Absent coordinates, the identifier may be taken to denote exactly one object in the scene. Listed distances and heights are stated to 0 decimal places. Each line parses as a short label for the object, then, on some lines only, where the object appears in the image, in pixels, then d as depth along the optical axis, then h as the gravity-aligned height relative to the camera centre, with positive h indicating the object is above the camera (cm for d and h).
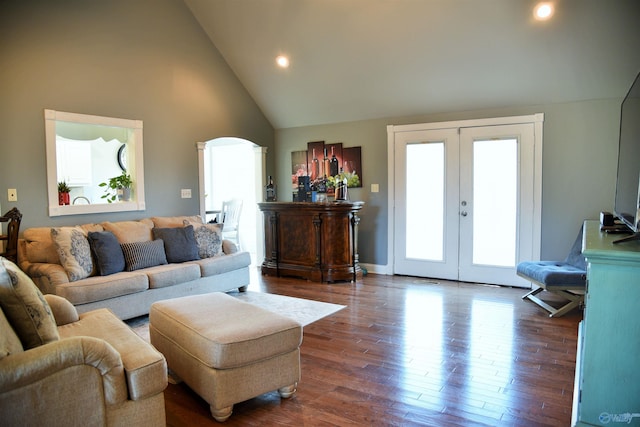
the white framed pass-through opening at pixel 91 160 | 429 +48
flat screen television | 242 +17
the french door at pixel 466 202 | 520 -11
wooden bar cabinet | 568 -61
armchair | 168 -76
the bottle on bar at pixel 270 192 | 643 +3
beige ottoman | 234 -89
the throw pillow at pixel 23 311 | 184 -50
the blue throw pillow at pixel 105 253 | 404 -55
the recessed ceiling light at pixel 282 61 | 567 +175
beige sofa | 375 -70
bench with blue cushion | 407 -81
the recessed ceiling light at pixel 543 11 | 403 +170
